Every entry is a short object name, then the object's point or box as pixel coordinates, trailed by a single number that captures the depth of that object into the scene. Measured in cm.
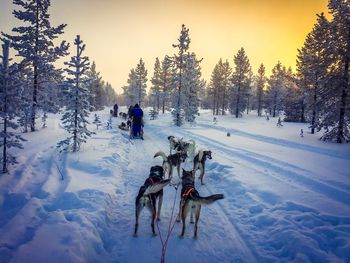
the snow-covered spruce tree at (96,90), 6266
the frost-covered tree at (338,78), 1955
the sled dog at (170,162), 955
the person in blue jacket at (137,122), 1977
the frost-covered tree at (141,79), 5884
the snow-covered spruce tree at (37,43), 1962
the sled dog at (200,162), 940
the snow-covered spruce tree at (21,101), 866
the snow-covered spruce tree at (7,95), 829
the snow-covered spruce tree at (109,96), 10656
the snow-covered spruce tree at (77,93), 1232
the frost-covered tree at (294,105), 4196
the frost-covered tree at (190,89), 3253
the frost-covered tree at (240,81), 5131
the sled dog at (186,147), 1296
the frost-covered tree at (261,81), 6469
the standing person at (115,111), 4368
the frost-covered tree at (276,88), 6184
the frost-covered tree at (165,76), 5538
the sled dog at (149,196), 528
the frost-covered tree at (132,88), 6348
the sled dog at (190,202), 521
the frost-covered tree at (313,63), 2117
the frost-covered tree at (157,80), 5743
